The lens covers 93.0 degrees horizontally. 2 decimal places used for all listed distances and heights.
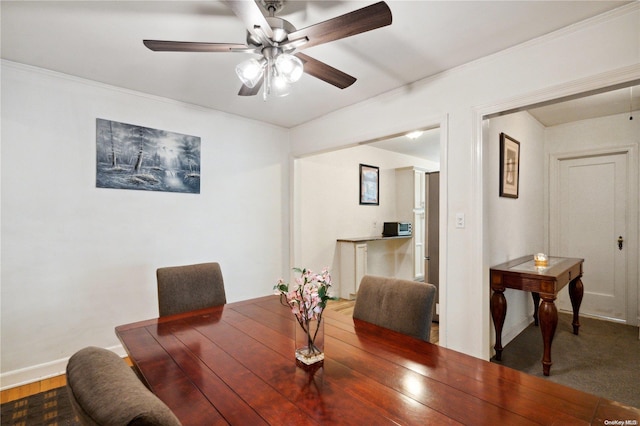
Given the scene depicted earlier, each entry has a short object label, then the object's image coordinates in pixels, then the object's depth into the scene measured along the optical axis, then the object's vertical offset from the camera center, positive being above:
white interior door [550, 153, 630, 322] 3.67 -0.14
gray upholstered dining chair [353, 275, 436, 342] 1.47 -0.47
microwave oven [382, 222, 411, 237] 5.14 -0.26
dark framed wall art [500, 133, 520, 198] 2.98 +0.50
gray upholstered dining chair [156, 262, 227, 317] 1.89 -0.49
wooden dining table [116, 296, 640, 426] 0.85 -0.57
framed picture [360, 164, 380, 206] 5.13 +0.50
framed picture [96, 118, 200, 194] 2.70 +0.52
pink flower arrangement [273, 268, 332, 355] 1.16 -0.33
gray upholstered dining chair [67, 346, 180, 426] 0.58 -0.38
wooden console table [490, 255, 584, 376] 2.40 -0.59
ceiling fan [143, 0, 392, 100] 1.27 +0.83
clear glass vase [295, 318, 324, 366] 1.16 -0.51
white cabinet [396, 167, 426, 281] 5.45 +0.18
